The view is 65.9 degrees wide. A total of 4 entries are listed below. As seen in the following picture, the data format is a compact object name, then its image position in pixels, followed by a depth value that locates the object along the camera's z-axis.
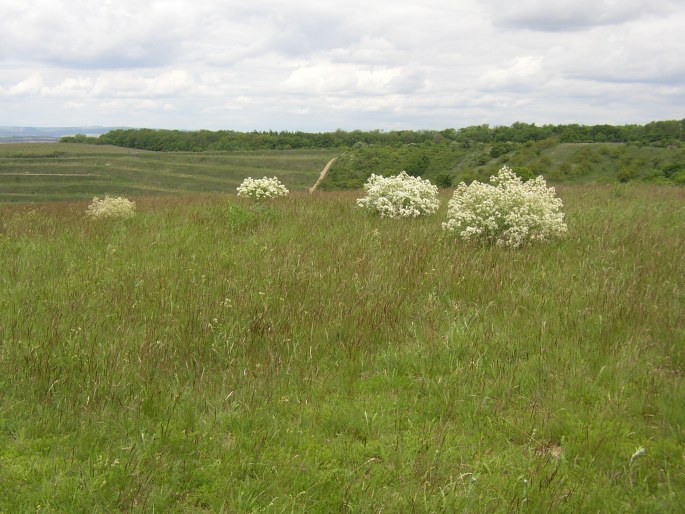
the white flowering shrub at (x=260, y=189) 12.71
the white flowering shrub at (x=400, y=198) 10.42
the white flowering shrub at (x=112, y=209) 10.52
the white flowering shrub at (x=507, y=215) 7.77
